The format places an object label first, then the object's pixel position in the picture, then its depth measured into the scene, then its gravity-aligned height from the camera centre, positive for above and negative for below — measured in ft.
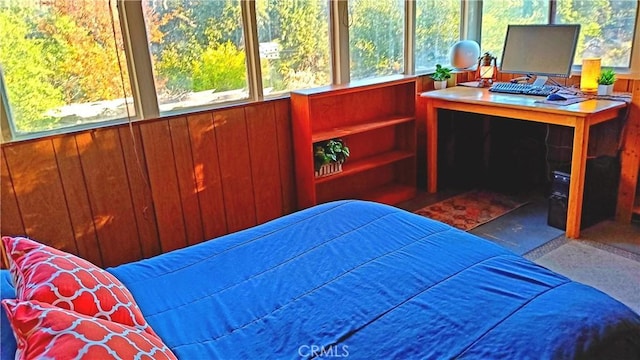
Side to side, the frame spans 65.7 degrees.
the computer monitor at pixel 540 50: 11.38 -0.97
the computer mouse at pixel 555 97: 10.55 -1.84
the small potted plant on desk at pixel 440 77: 13.25 -1.60
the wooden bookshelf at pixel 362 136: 10.75 -2.70
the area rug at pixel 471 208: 11.25 -4.50
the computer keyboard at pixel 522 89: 11.37 -1.82
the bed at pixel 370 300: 4.25 -2.64
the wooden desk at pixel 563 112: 9.69 -2.10
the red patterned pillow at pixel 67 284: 4.21 -2.07
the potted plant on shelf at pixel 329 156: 10.98 -2.89
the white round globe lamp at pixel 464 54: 13.10 -1.04
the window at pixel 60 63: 7.69 -0.37
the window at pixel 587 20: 11.41 -0.32
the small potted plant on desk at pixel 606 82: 10.84 -1.65
